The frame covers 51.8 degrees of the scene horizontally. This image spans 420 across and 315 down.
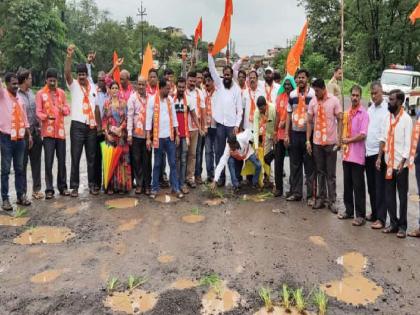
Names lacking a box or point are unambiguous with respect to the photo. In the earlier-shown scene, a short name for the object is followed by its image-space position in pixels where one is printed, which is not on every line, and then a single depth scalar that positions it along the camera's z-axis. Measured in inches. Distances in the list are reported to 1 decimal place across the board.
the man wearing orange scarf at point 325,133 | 237.0
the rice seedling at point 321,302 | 145.5
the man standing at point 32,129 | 257.1
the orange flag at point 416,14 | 263.2
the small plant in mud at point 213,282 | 159.9
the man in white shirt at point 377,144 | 217.0
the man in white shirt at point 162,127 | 263.0
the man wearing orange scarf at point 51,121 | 258.4
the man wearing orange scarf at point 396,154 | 203.9
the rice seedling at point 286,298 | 148.4
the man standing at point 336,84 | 315.3
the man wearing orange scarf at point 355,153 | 223.3
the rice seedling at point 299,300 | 146.4
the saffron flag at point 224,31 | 287.7
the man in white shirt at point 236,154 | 277.0
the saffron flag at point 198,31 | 322.9
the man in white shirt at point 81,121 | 267.6
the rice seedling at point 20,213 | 239.3
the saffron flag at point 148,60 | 335.6
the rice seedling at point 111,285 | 158.9
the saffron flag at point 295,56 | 294.8
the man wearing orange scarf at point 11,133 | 241.9
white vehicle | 855.1
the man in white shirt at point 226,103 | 285.0
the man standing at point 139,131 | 267.0
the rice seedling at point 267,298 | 147.7
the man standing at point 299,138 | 251.8
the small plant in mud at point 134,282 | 161.2
